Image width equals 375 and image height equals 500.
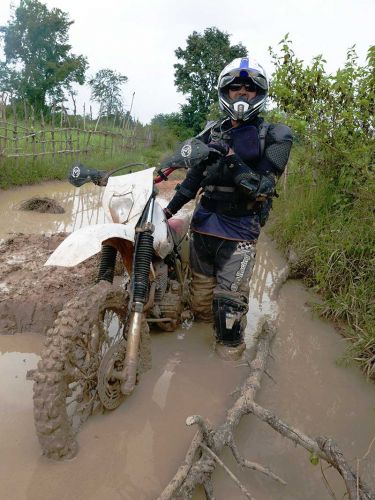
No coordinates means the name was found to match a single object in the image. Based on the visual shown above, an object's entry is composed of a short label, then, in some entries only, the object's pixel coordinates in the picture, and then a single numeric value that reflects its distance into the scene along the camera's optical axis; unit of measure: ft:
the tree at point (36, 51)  87.04
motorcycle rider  9.57
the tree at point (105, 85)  119.55
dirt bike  6.56
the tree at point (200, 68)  81.97
